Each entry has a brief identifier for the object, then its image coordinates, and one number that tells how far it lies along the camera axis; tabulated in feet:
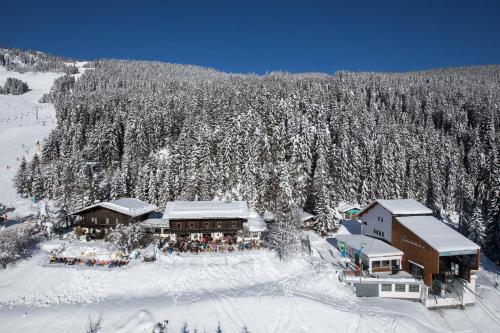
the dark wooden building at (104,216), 147.95
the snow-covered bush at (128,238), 124.88
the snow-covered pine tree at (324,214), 158.61
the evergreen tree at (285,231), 122.83
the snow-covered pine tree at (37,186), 213.05
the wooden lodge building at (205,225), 142.51
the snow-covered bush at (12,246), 112.78
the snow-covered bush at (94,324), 80.07
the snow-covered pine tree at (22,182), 219.00
